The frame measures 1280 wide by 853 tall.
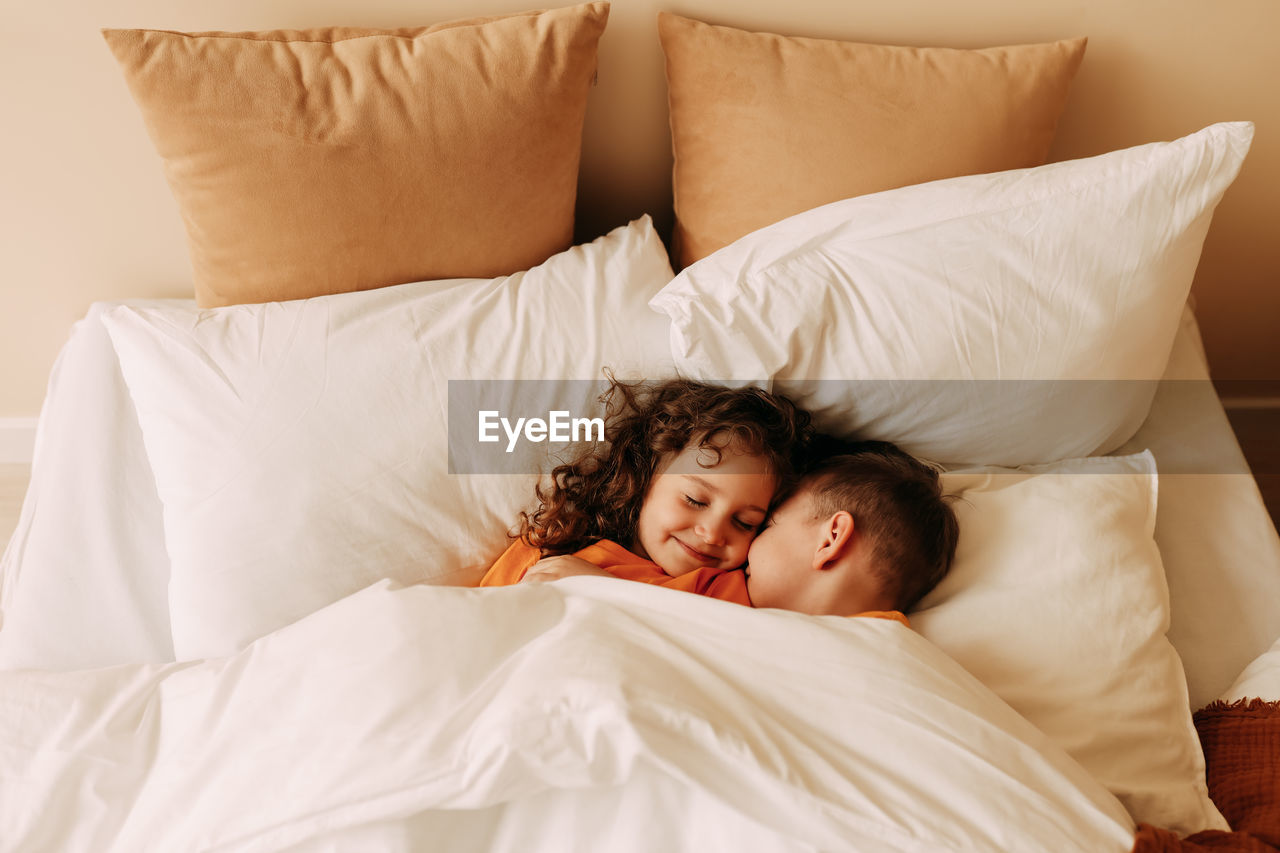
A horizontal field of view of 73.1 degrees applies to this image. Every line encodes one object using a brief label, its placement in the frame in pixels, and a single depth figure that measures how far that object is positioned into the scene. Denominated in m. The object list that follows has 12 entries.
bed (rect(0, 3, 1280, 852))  0.75
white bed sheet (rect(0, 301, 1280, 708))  1.02
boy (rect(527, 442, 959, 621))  1.02
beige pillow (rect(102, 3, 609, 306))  1.01
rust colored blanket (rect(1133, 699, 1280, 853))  0.84
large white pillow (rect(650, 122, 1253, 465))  1.05
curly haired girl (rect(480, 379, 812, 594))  1.05
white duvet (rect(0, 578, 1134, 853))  0.72
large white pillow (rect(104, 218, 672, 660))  0.96
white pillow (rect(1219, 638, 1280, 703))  0.97
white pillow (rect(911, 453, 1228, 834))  0.91
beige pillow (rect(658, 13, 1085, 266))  1.15
